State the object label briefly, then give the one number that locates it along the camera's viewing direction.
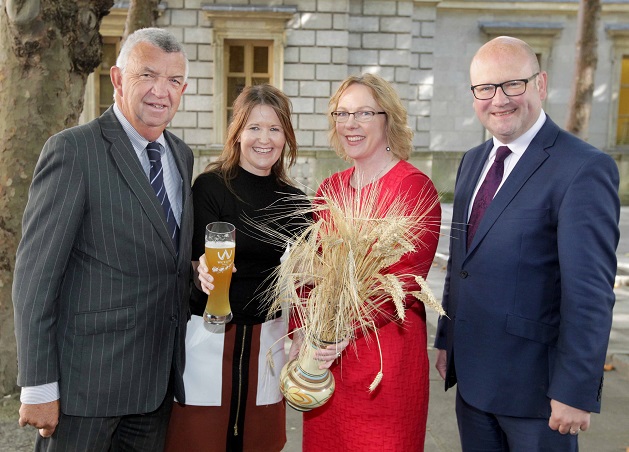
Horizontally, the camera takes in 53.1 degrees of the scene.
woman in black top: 2.83
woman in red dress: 2.70
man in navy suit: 2.27
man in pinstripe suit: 2.26
